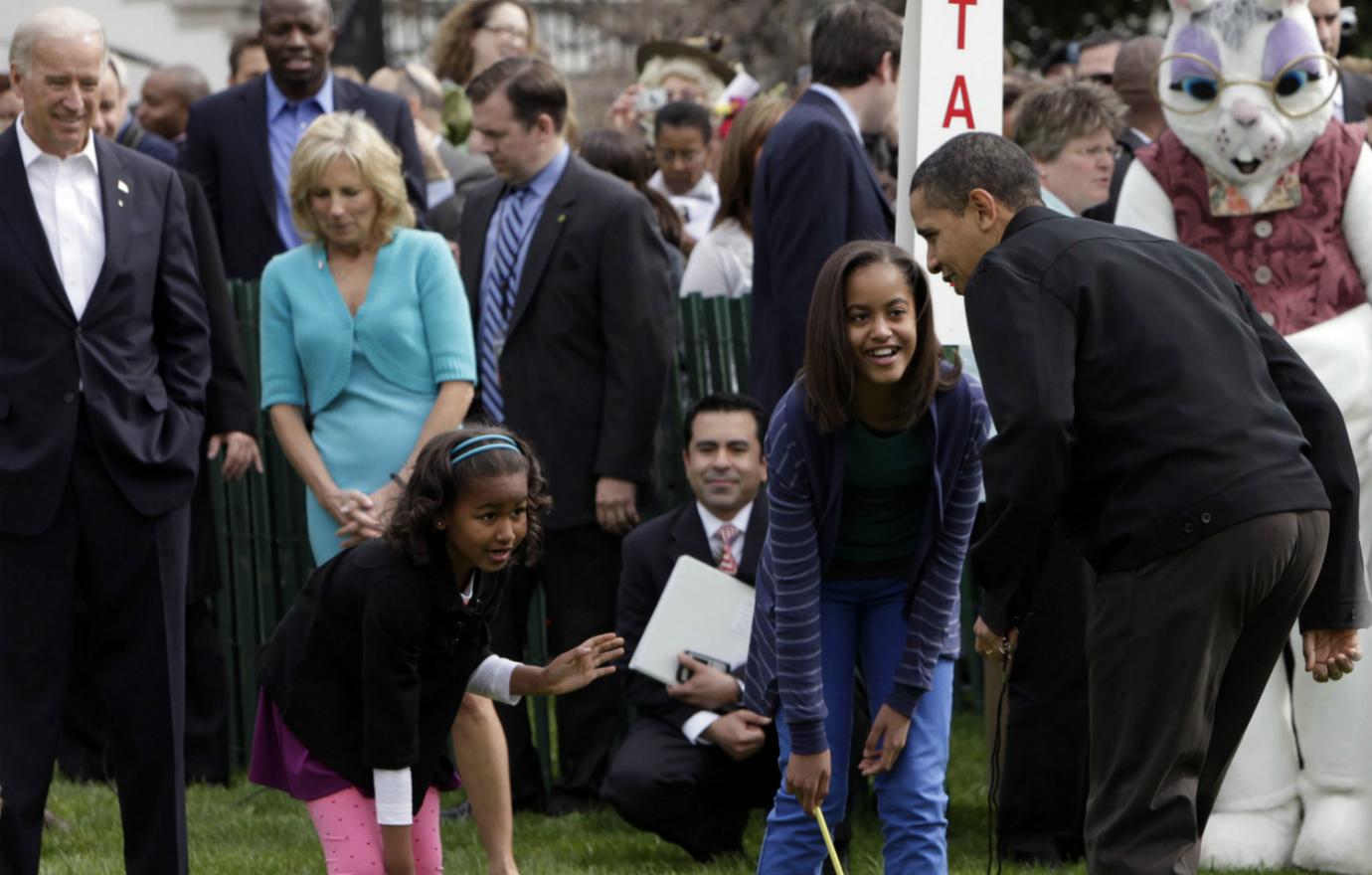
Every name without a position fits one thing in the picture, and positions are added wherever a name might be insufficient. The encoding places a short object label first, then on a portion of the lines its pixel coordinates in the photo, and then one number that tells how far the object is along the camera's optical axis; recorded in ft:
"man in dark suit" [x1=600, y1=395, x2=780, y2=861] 46.55
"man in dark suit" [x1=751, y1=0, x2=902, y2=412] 47.37
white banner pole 42.09
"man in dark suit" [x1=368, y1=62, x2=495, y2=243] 61.93
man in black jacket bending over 31.14
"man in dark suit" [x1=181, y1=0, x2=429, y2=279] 57.16
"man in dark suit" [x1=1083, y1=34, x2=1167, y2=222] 59.67
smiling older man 39.37
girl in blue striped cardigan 35.78
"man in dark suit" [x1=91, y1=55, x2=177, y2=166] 58.39
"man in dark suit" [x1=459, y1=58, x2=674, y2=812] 50.31
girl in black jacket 36.78
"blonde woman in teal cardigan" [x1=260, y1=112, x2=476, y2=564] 46.52
